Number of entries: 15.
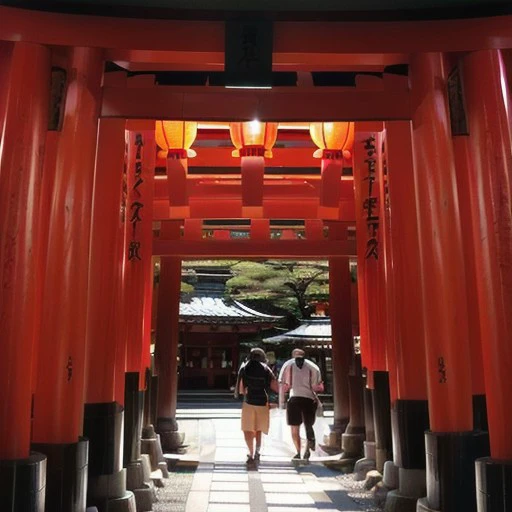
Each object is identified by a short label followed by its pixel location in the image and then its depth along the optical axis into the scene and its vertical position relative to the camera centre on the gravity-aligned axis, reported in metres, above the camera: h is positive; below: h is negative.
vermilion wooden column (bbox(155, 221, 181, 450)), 10.37 +0.75
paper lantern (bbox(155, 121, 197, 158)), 6.47 +2.71
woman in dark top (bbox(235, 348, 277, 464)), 7.92 -0.25
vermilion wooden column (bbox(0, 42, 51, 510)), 3.37 +0.73
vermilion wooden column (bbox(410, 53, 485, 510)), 3.95 +0.50
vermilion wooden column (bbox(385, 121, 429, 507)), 5.13 +0.25
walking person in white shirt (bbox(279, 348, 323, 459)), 8.52 -0.23
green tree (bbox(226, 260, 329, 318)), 20.80 +3.37
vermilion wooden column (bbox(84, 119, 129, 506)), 4.80 +0.28
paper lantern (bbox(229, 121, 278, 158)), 6.44 +2.68
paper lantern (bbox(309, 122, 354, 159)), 6.59 +2.74
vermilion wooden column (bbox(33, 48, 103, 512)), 3.77 +0.49
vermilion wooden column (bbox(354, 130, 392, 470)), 6.98 +1.62
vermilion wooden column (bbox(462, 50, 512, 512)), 3.47 +0.86
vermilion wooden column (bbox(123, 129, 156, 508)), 6.39 +1.40
